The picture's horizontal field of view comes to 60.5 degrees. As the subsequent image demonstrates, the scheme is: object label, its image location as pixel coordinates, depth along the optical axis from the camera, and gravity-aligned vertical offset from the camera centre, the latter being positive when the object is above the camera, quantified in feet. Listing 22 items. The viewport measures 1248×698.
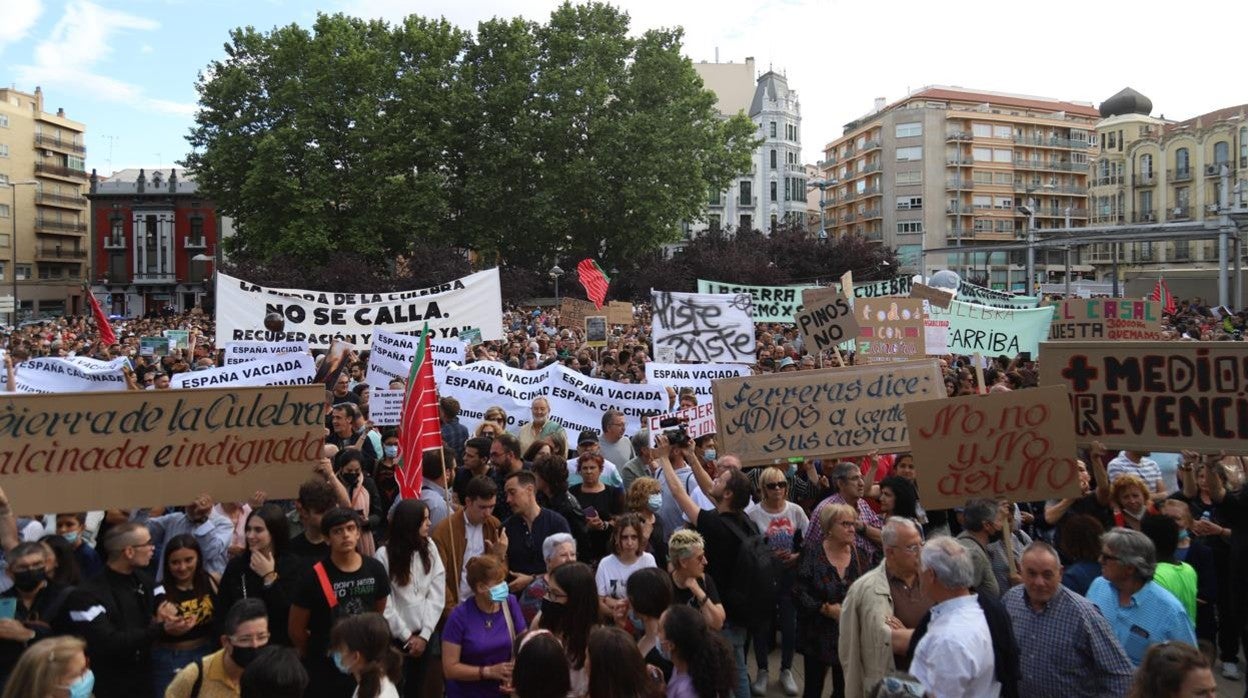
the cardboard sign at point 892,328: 45.42 +1.26
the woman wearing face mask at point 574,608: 15.62 -3.67
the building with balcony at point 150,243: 279.08 +30.03
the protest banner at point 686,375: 39.01 -0.65
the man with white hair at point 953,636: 13.73 -3.62
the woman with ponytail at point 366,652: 14.23 -3.93
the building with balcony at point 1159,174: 234.99 +43.29
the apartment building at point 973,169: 302.45 +54.42
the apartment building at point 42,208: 276.82 +40.82
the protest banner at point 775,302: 62.95 +3.26
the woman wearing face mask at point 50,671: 12.39 -3.66
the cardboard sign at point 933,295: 48.26 +2.82
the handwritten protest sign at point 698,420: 29.35 -1.72
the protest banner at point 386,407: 35.14 -1.64
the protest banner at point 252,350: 42.37 +0.30
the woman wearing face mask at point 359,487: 23.56 -2.92
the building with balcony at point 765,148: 298.97 +59.44
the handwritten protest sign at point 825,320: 38.78 +1.36
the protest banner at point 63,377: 38.29 -0.70
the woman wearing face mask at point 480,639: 16.19 -4.34
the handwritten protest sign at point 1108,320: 45.98 +1.61
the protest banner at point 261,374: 36.58 -0.57
